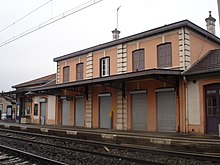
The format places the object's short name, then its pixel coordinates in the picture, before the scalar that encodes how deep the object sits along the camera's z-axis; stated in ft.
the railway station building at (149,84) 49.90
